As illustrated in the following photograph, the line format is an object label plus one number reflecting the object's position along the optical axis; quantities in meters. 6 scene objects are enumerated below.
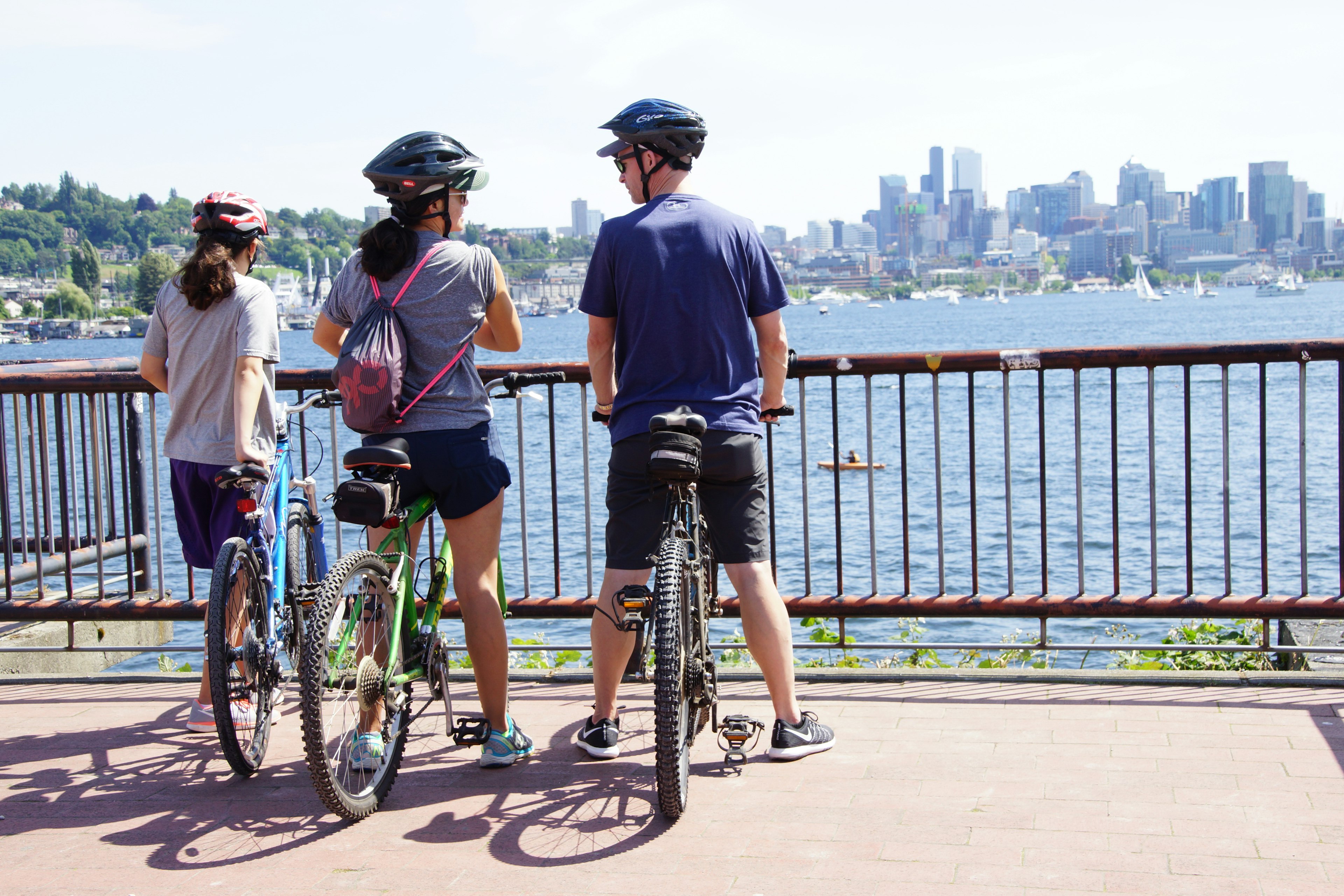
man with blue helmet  3.91
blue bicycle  3.92
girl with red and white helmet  4.36
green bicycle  3.48
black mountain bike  3.54
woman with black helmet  3.96
